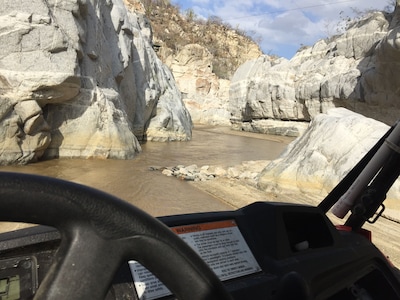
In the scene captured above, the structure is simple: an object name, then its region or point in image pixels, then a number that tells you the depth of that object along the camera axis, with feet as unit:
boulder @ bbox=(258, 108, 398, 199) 19.94
